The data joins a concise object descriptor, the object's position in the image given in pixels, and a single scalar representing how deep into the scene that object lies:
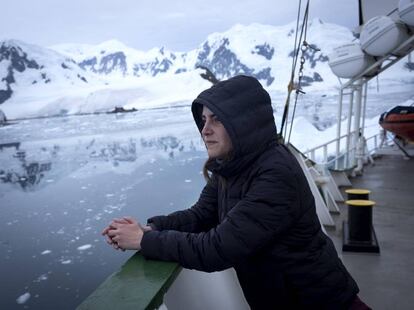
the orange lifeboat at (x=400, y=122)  8.05
